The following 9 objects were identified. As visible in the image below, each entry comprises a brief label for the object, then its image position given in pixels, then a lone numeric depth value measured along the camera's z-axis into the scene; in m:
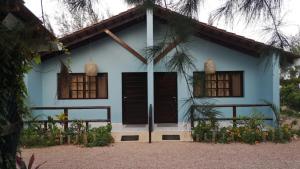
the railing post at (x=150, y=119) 9.37
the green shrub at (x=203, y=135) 9.15
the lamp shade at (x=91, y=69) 11.62
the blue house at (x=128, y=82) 11.47
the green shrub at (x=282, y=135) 9.15
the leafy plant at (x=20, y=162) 3.79
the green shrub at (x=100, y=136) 8.84
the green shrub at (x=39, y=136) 8.77
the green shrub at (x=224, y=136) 9.04
